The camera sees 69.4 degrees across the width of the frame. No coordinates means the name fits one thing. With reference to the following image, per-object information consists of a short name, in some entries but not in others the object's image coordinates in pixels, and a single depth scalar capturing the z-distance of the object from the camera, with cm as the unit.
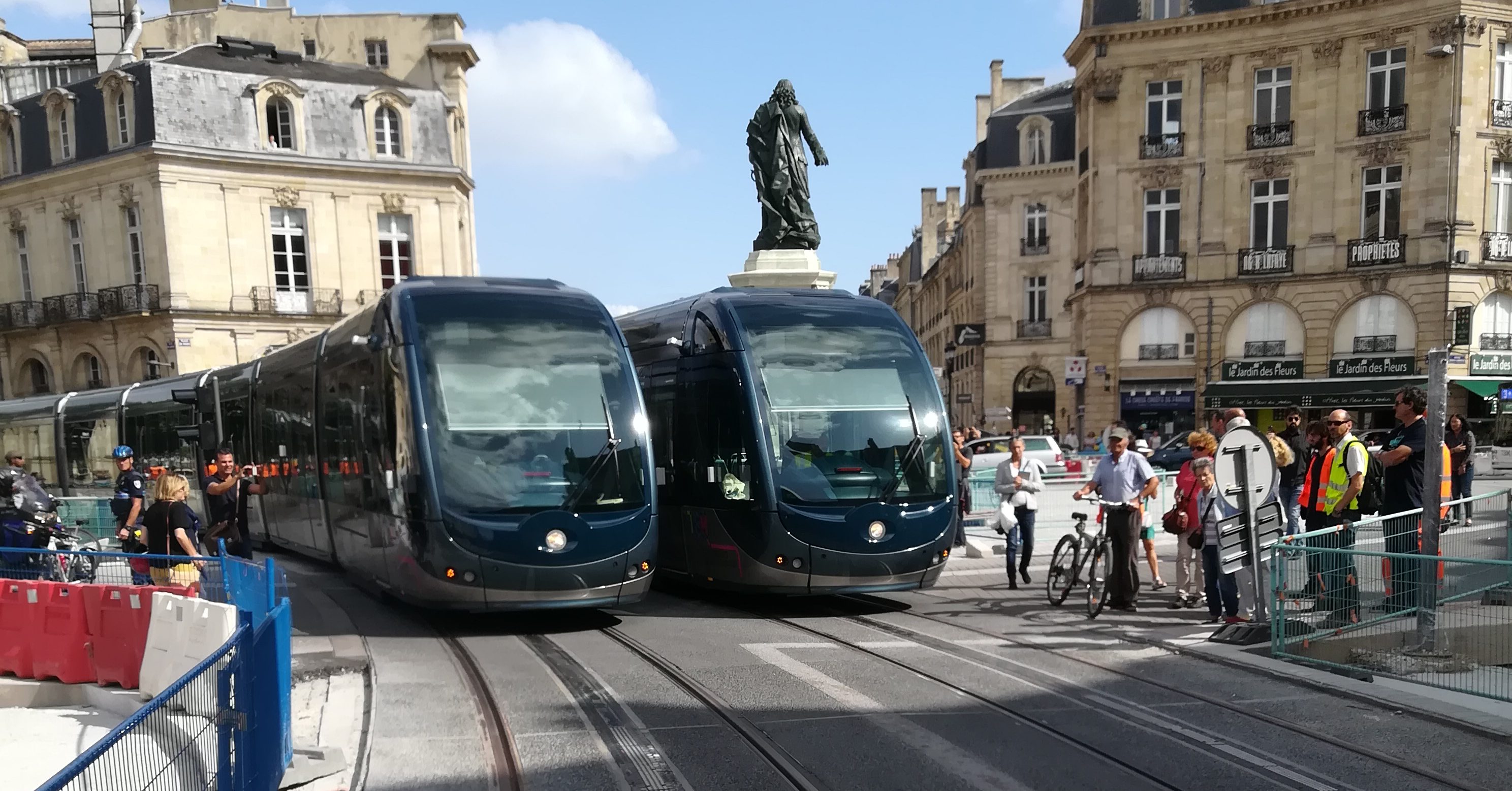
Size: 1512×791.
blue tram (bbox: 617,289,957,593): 987
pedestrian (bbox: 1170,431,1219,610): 1009
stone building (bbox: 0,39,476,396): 3453
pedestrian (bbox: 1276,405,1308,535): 1223
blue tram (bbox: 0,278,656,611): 899
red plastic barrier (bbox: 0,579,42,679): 945
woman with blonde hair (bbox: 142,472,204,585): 951
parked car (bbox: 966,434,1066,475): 2581
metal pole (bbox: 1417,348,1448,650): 742
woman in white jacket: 1186
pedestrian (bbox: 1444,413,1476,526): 1316
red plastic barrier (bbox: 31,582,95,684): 916
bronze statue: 1783
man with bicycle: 1023
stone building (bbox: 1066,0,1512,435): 3244
